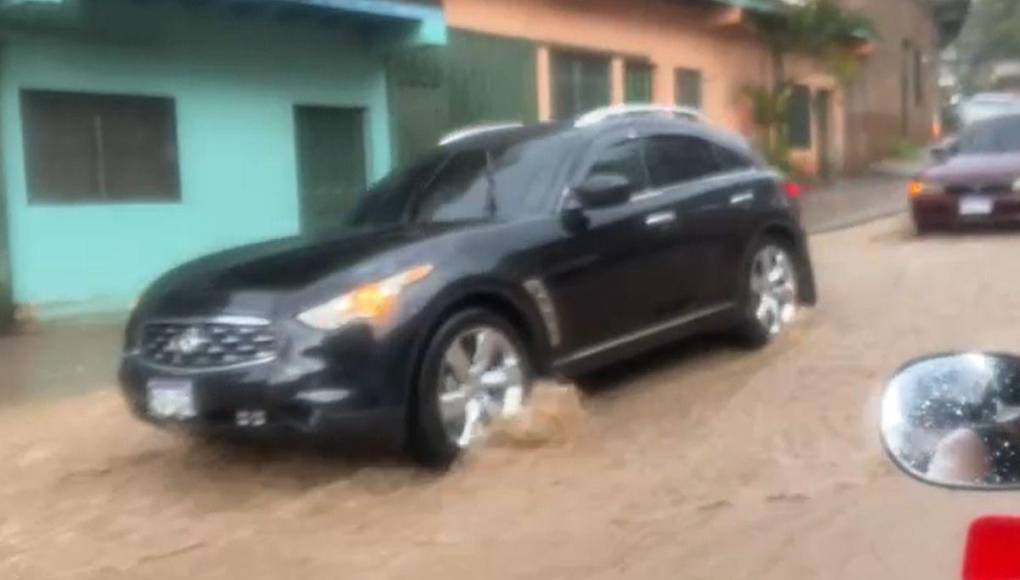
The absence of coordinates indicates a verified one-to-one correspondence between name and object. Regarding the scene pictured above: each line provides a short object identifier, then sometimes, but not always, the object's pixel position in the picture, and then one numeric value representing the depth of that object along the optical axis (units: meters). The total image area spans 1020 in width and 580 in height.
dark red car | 16.25
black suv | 6.89
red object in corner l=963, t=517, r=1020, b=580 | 2.56
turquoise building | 12.21
